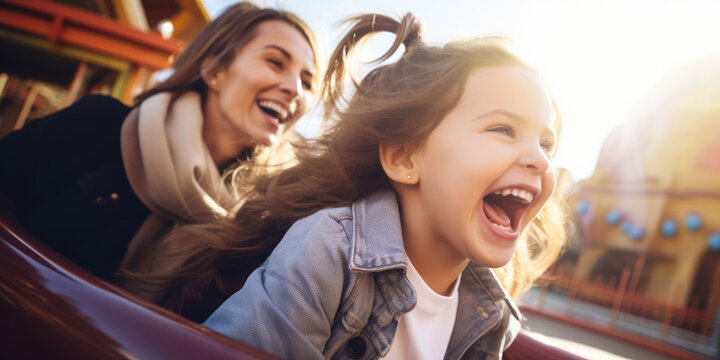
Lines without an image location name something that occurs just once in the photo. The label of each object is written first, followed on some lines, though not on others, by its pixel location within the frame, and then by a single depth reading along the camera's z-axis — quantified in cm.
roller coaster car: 37
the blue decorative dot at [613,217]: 1157
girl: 76
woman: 131
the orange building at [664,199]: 976
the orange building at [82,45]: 408
